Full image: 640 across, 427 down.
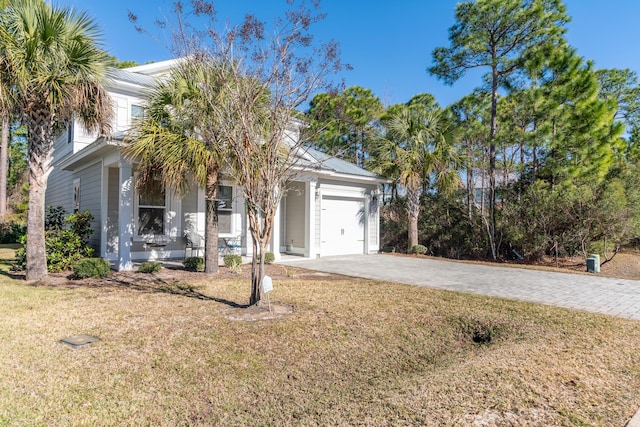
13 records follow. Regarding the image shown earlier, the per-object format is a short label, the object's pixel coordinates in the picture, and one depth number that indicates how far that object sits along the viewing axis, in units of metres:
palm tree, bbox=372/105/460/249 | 14.12
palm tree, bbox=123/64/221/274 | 7.57
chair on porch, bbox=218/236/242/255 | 11.80
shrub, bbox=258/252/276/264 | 10.94
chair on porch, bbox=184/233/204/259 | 11.11
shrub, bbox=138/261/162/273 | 8.79
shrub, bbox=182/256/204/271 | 9.32
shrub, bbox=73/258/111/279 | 7.93
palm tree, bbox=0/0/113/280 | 6.79
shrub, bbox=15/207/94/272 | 8.53
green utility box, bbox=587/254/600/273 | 10.84
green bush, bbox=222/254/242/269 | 9.62
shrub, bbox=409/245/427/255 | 14.90
